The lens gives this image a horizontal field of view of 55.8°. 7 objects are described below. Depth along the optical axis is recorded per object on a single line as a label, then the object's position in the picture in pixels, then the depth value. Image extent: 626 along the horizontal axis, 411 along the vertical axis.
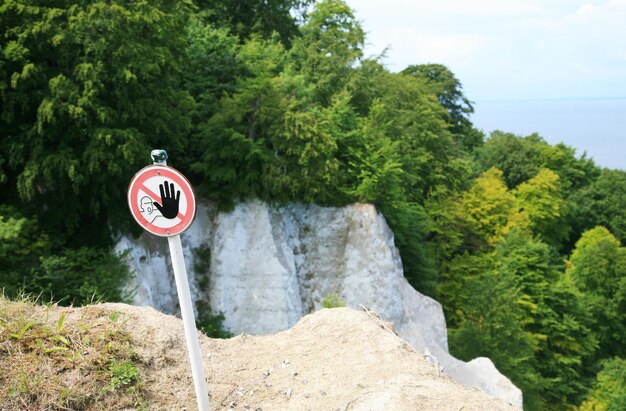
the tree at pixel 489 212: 38.09
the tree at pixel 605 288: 39.22
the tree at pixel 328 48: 29.83
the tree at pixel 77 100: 15.63
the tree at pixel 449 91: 51.56
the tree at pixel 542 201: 45.94
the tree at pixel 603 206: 50.78
